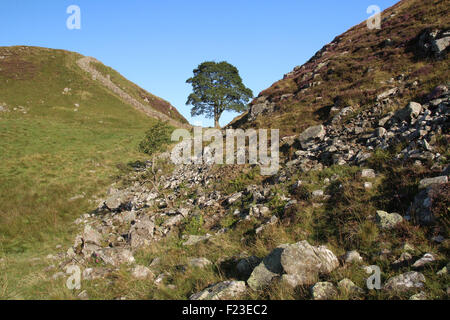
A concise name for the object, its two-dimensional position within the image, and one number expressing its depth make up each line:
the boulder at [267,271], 4.77
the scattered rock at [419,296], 3.54
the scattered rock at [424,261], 4.24
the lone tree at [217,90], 46.44
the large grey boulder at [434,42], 16.58
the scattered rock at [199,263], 6.31
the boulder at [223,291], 4.54
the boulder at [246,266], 5.55
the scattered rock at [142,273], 6.33
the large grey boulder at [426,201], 5.44
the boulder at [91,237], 9.76
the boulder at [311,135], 14.04
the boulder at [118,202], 16.73
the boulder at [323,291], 3.98
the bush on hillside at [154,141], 21.14
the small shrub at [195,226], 9.60
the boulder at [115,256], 7.67
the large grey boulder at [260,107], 25.51
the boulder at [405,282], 3.80
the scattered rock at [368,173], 8.27
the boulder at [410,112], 10.62
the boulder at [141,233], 9.47
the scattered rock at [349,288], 3.97
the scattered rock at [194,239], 8.52
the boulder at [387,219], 5.75
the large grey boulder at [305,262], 4.57
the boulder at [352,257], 4.91
